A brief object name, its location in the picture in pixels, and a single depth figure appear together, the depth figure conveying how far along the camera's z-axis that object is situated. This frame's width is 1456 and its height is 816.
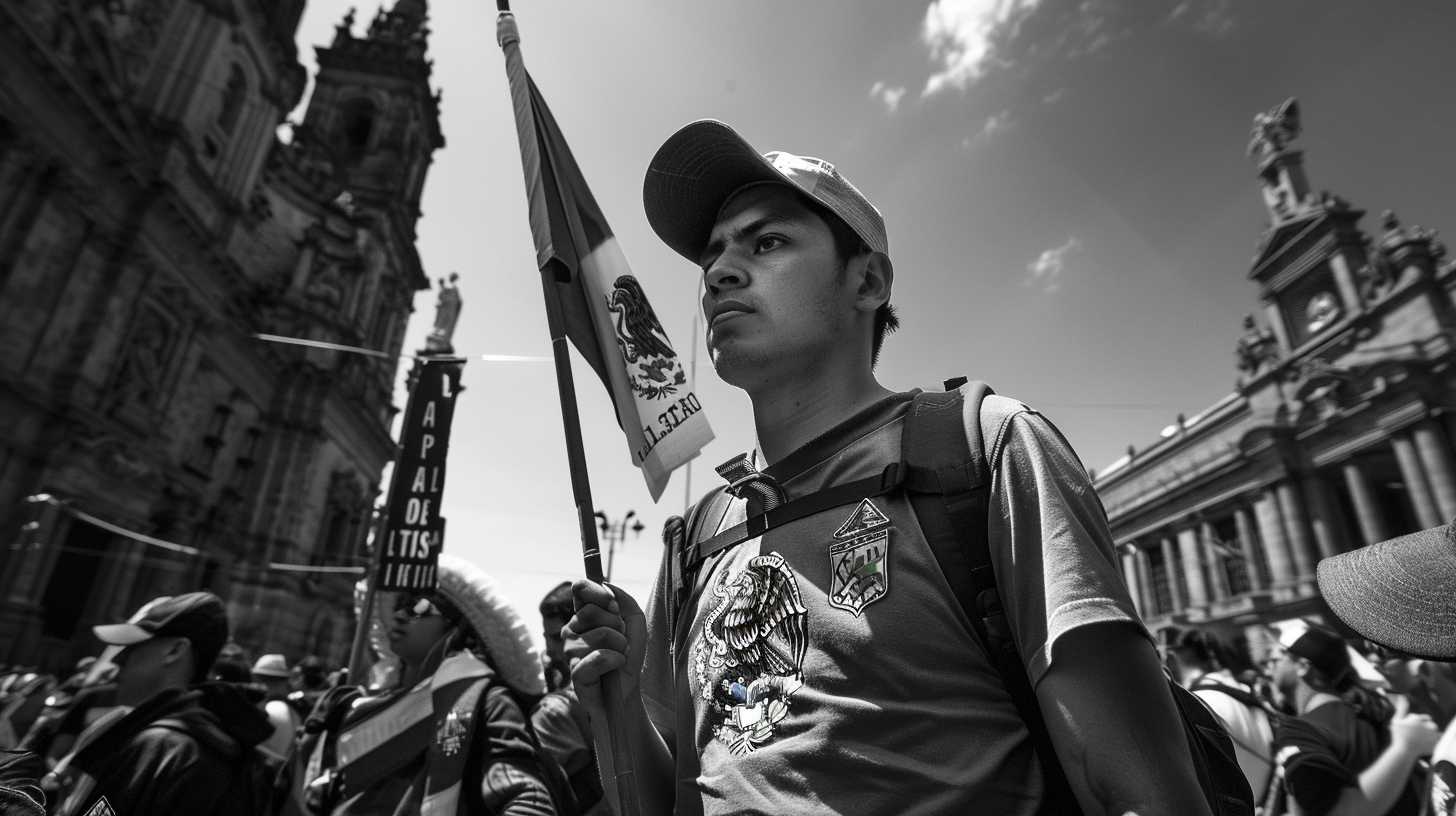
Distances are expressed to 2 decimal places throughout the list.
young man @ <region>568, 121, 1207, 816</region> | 0.93
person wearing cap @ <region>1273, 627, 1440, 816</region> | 3.10
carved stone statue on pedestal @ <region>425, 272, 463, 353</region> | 30.42
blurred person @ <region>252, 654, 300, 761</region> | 5.41
